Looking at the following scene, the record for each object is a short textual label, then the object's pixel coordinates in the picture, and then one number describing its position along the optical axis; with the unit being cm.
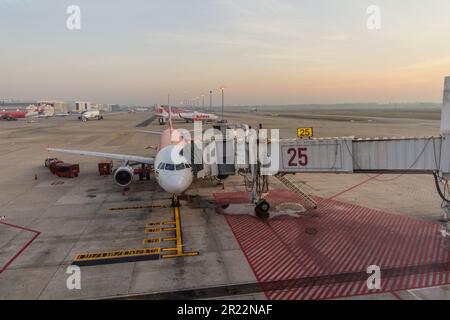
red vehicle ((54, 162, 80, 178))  3612
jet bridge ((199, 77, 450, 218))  1888
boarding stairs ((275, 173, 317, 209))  2383
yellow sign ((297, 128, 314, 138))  4836
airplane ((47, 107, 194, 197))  2203
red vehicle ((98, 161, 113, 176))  3725
